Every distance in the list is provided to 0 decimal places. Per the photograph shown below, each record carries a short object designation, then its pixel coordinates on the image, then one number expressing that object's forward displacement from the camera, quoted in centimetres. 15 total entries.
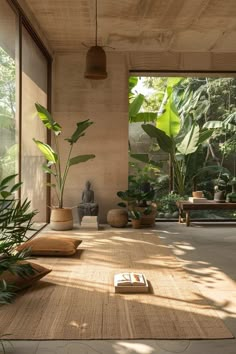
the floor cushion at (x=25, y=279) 284
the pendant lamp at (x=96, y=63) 513
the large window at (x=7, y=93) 409
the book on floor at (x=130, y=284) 299
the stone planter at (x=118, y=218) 628
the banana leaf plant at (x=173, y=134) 709
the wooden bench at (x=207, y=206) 636
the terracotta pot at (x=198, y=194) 665
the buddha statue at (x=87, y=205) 631
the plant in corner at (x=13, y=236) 166
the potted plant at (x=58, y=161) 567
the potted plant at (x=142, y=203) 633
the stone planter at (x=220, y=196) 652
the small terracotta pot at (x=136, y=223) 621
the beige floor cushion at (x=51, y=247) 406
